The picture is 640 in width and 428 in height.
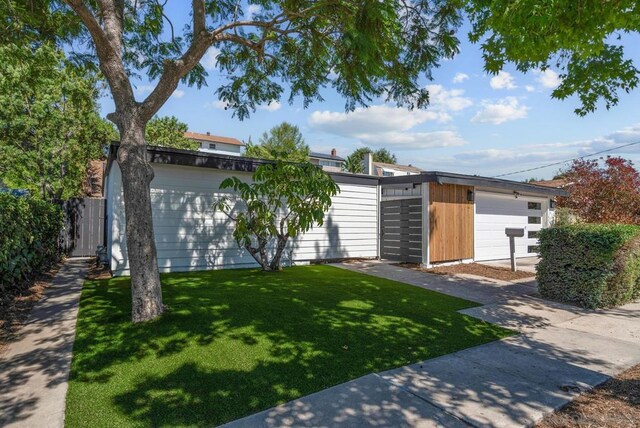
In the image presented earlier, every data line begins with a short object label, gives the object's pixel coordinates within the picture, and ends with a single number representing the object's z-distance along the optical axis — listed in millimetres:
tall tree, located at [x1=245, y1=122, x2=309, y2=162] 32281
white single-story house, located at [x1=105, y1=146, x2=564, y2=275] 7992
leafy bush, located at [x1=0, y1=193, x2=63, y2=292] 5371
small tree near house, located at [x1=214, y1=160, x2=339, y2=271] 7375
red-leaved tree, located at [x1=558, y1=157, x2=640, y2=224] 12250
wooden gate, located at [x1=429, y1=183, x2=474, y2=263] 10031
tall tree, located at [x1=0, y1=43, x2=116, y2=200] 11781
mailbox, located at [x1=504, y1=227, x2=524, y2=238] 9171
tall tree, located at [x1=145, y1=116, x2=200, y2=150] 24719
